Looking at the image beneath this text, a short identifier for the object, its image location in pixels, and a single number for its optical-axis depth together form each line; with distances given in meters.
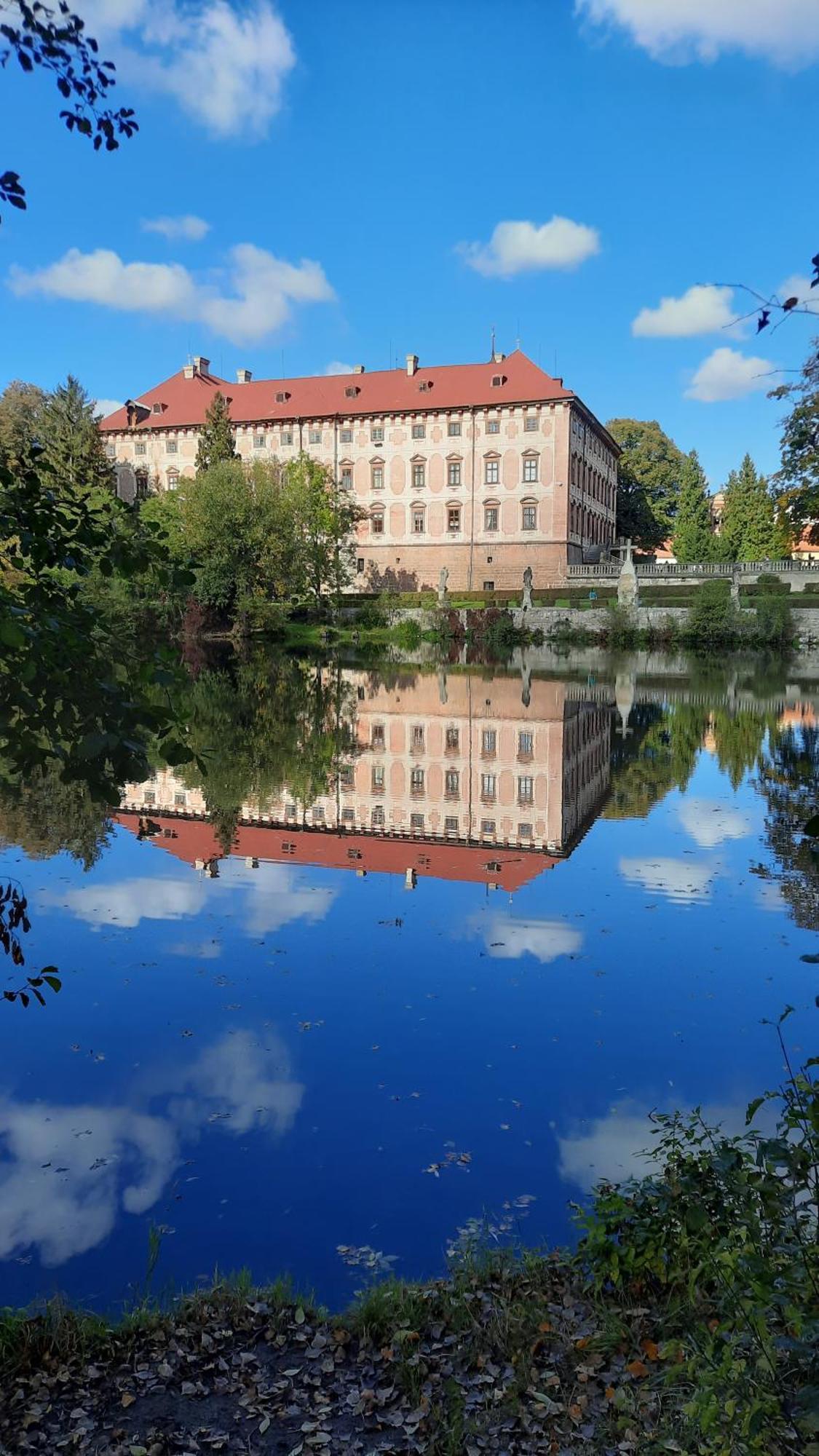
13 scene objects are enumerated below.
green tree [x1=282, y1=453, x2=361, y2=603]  47.88
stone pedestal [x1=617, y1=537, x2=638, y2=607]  49.28
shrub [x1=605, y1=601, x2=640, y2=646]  46.88
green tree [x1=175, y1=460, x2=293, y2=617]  43.59
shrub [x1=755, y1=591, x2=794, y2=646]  44.81
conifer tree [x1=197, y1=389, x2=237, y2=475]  56.25
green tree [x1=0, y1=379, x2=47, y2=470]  56.67
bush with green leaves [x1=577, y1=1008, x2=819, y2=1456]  2.34
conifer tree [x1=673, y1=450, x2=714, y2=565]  65.75
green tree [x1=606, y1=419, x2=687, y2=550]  72.25
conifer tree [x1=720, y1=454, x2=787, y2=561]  69.38
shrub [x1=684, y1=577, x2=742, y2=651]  45.34
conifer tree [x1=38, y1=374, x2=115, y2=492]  51.16
